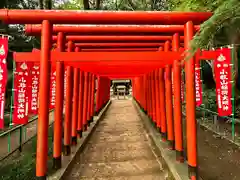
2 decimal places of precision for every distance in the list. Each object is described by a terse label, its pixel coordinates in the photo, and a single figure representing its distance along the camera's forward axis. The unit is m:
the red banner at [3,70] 3.96
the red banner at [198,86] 7.41
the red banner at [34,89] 5.53
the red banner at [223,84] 5.80
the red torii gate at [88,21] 3.63
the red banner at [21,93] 4.80
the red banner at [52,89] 6.54
